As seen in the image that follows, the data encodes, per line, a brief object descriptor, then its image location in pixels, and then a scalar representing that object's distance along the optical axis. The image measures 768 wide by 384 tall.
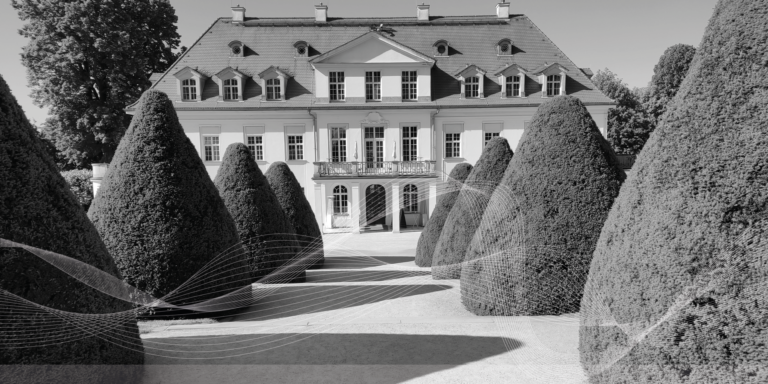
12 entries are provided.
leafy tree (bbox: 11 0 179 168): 30.94
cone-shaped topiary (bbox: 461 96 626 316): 7.51
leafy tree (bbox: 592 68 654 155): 44.00
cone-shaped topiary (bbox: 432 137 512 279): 11.16
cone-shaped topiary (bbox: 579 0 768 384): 3.60
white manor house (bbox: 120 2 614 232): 30.84
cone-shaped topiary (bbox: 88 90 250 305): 7.92
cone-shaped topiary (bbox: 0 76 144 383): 4.31
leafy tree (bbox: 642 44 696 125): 40.81
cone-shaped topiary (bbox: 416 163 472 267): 14.22
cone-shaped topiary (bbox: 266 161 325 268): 14.57
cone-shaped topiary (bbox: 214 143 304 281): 11.22
